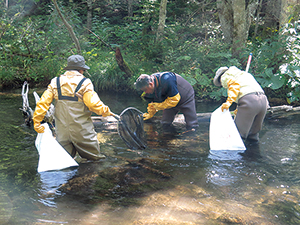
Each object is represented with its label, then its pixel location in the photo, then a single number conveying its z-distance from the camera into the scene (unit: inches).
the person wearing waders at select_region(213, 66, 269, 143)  172.9
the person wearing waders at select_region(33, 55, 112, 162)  133.9
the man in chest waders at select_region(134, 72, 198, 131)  187.5
